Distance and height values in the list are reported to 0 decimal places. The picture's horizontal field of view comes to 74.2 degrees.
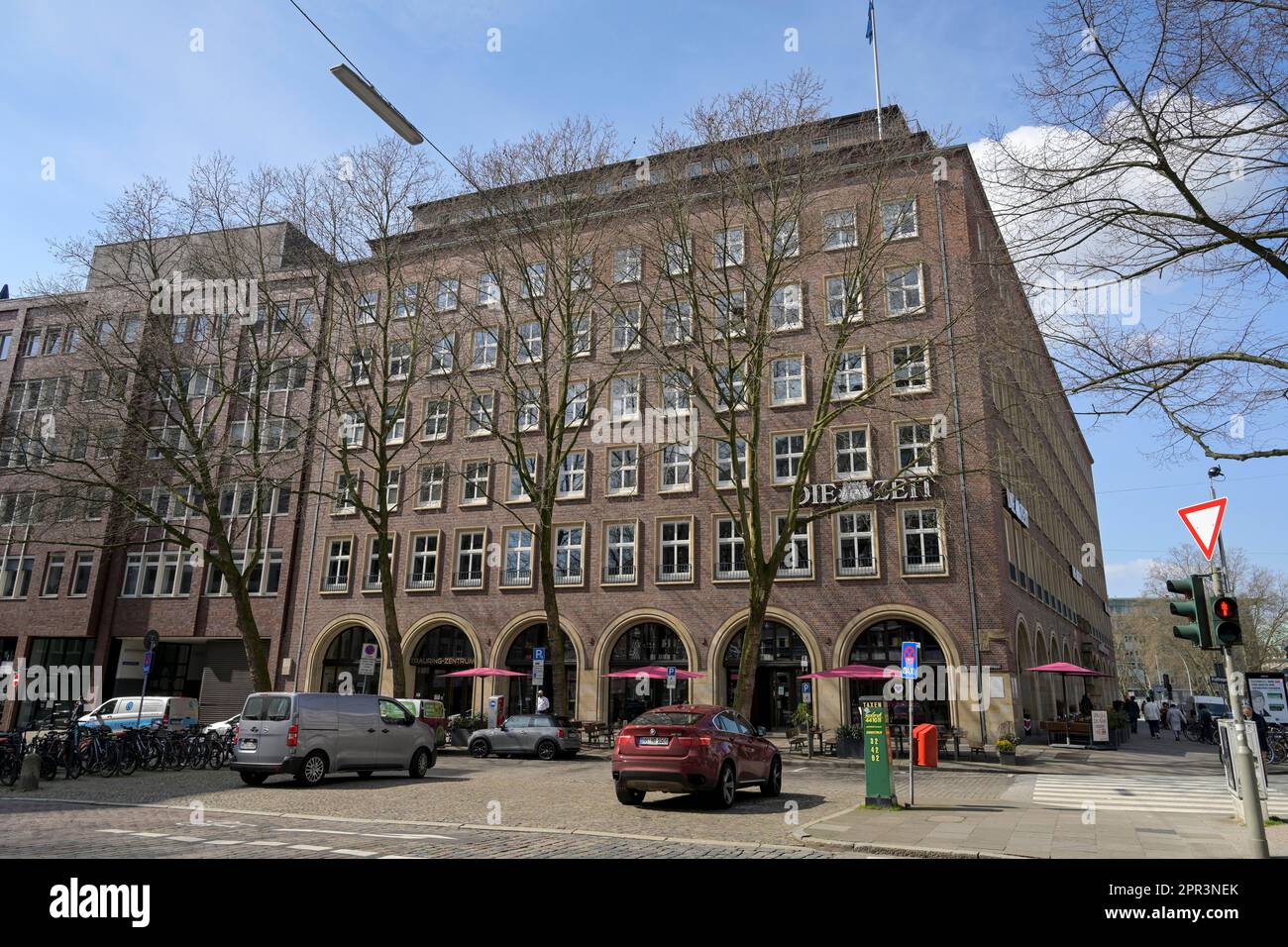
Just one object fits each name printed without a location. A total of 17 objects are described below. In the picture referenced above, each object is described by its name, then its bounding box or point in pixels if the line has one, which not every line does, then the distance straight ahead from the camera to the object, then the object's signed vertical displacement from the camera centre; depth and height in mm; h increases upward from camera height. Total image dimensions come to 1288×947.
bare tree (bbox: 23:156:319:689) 27594 +9954
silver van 16234 -1234
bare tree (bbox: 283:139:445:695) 28375 +12568
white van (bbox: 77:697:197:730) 27484 -1362
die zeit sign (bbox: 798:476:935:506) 30312 +6723
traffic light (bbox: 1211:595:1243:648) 9422 +712
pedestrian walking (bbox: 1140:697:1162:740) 41188 -1504
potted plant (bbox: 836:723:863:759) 24781 -1764
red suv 13383 -1208
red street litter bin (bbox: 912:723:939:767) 20734 -1583
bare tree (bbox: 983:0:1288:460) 10211 +6370
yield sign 9797 +1864
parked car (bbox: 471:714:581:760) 26328 -1883
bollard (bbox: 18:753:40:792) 16219 -1979
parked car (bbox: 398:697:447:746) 27003 -1226
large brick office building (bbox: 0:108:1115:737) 29812 +4307
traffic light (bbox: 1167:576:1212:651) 9828 +856
